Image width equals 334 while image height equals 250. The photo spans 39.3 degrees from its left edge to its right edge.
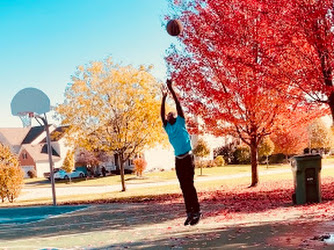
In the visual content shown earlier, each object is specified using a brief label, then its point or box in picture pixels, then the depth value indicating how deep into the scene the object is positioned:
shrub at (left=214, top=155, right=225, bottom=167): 52.44
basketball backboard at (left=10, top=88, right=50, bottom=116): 19.72
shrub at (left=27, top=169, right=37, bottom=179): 64.00
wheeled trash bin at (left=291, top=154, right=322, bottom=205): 13.42
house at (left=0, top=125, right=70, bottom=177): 66.75
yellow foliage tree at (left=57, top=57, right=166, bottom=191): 26.66
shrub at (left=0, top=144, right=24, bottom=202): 26.50
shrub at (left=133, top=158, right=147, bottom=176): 44.41
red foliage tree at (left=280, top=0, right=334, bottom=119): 13.54
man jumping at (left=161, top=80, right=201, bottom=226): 7.05
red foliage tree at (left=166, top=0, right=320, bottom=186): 16.33
